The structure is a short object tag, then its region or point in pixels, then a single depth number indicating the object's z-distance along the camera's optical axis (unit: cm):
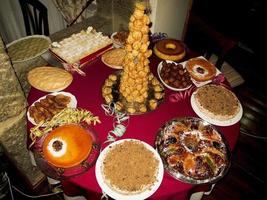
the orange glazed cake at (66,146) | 169
